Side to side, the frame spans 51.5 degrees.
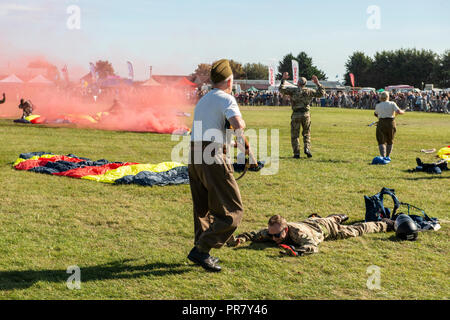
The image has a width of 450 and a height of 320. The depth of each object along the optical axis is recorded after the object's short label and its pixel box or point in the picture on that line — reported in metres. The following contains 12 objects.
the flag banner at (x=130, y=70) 49.06
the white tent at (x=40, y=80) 45.29
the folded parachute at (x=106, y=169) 10.84
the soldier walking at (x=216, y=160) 5.31
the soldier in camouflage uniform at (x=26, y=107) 29.22
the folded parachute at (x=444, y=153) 14.52
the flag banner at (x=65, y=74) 47.25
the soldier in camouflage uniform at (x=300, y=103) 14.16
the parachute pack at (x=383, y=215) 7.45
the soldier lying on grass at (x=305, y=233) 6.38
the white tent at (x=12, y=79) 43.22
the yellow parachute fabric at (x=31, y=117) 28.11
